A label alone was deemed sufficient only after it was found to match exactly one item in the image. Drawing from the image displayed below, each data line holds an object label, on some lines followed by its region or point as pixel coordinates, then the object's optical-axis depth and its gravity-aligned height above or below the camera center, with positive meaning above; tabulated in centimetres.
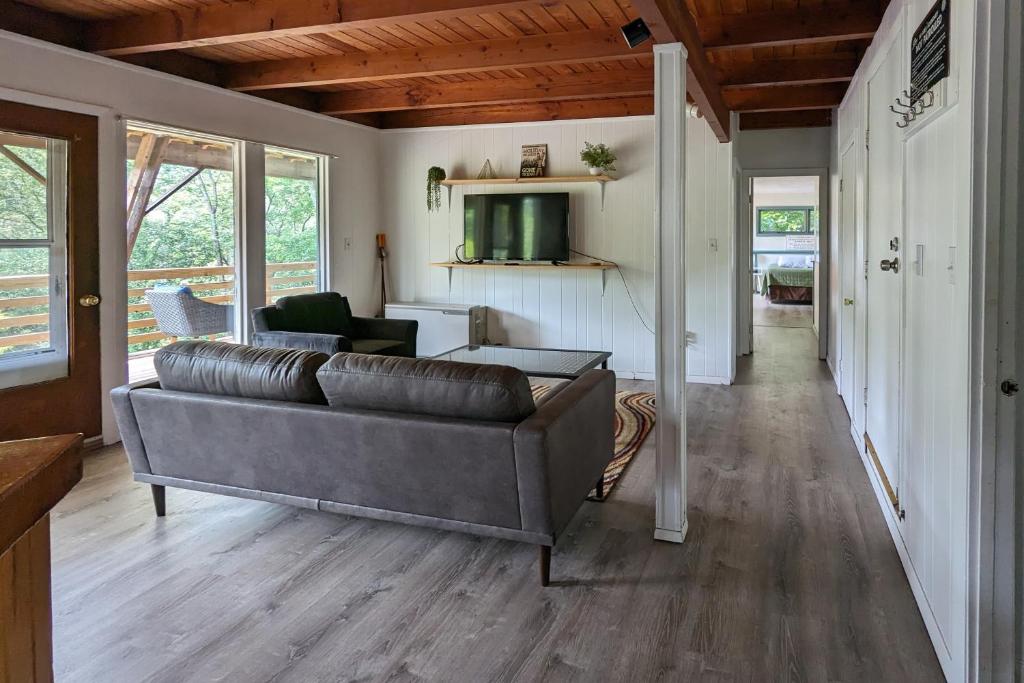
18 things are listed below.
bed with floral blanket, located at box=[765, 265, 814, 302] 1393 +41
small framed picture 682 +134
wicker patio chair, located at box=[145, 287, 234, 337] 494 -3
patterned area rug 400 -79
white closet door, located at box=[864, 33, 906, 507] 299 +14
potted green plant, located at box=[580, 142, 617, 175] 645 +129
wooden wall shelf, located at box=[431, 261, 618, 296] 658 +37
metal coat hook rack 239 +69
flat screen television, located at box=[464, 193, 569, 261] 672 +74
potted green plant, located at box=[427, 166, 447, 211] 707 +118
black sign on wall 207 +77
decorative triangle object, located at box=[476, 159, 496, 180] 702 +128
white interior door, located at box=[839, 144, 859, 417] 475 +24
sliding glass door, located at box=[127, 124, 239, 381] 482 +48
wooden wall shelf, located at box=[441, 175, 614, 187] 657 +116
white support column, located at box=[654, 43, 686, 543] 293 +6
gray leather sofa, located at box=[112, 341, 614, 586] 258 -48
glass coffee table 447 -35
